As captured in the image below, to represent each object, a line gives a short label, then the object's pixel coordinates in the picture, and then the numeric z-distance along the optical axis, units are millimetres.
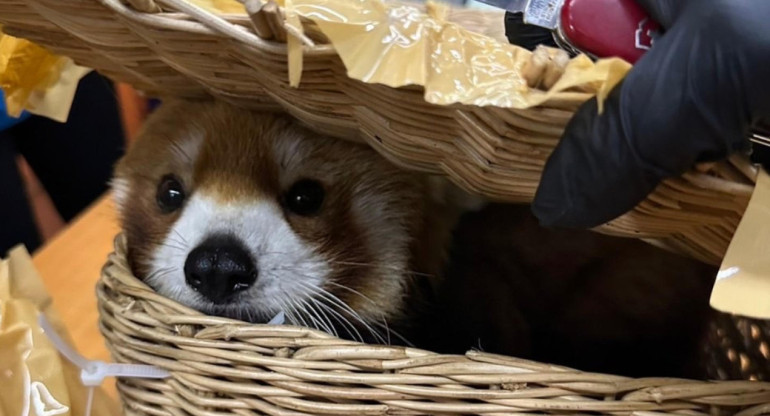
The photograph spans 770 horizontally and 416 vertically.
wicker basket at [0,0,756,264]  500
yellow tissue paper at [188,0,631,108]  451
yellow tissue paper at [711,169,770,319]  450
